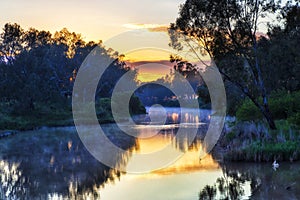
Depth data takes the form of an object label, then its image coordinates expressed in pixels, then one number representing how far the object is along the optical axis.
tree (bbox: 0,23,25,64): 65.44
